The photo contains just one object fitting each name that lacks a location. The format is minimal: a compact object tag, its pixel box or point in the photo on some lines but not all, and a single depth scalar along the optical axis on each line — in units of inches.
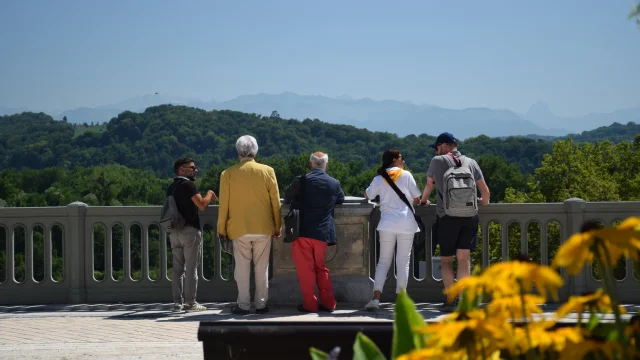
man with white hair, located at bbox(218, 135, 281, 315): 589.4
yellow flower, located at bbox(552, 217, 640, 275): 101.4
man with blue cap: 592.3
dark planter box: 191.3
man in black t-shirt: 617.9
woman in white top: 596.8
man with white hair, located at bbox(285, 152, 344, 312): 595.3
